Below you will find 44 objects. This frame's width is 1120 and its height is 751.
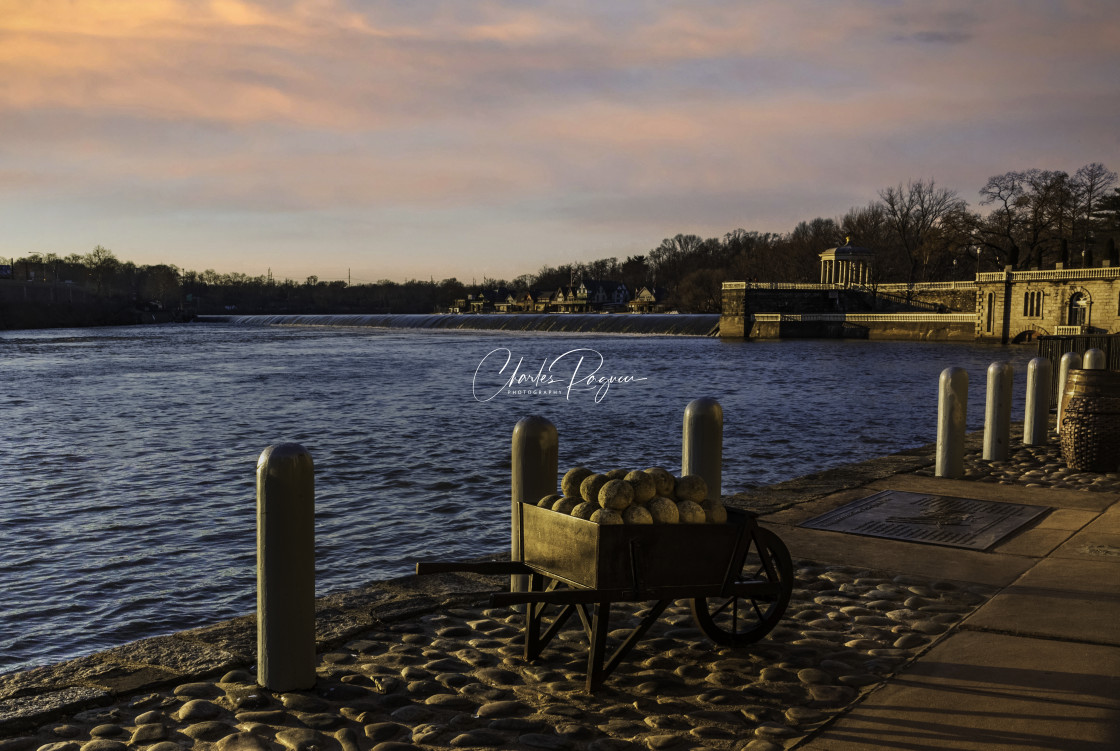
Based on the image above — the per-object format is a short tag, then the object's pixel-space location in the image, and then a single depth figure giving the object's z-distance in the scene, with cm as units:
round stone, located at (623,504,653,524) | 426
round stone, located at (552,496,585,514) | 450
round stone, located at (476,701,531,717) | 404
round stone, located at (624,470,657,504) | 435
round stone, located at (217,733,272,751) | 369
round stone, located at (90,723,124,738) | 380
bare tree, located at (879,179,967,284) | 10356
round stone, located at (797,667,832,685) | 441
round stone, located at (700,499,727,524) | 446
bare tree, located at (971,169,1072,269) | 8544
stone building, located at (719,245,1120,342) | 6669
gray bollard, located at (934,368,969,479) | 980
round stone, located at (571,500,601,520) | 436
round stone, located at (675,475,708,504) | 445
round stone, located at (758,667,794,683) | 445
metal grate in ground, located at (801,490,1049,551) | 727
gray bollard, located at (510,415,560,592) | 535
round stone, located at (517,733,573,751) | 372
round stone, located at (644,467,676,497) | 444
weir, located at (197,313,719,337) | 8594
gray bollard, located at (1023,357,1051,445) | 1187
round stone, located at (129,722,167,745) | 374
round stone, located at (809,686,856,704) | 418
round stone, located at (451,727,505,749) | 375
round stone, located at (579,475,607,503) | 442
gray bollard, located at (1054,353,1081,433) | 1338
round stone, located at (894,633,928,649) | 490
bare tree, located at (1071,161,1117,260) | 8775
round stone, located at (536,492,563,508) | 464
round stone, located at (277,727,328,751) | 371
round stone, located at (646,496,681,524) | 430
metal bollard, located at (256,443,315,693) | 414
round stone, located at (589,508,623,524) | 421
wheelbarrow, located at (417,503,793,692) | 418
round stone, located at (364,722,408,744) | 380
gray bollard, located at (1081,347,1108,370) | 1165
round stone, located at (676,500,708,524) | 436
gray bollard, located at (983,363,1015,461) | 1097
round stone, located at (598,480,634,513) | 429
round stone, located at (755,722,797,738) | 381
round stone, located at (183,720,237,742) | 379
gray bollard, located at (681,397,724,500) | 641
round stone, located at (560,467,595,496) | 459
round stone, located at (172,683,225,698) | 423
